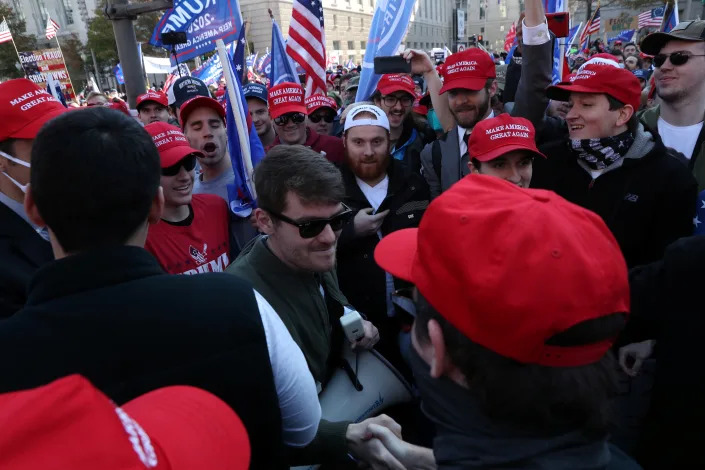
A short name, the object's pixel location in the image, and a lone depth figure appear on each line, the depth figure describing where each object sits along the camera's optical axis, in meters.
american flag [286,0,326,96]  5.86
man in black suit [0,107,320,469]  0.95
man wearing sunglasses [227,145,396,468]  1.90
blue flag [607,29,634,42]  19.02
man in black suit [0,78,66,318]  1.68
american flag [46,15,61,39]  16.20
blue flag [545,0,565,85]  5.15
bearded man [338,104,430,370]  2.93
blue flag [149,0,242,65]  4.55
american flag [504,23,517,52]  12.05
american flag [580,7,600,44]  13.34
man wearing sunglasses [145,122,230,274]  2.48
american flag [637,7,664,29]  15.38
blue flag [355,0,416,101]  4.90
